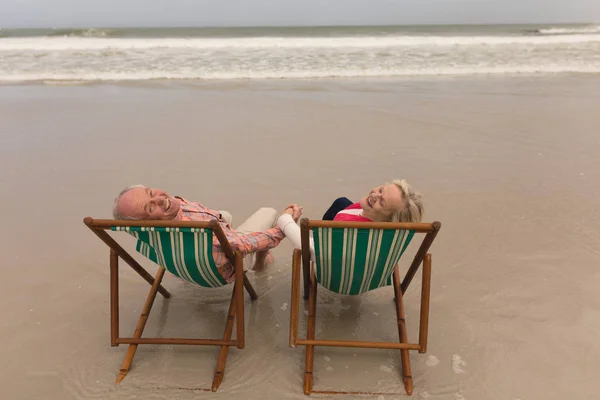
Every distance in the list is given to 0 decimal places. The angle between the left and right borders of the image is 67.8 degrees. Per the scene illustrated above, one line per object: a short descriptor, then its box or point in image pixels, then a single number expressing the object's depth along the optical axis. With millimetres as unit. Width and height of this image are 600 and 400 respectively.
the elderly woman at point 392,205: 2311
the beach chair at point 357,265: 2006
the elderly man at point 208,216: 2217
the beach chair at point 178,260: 1991
